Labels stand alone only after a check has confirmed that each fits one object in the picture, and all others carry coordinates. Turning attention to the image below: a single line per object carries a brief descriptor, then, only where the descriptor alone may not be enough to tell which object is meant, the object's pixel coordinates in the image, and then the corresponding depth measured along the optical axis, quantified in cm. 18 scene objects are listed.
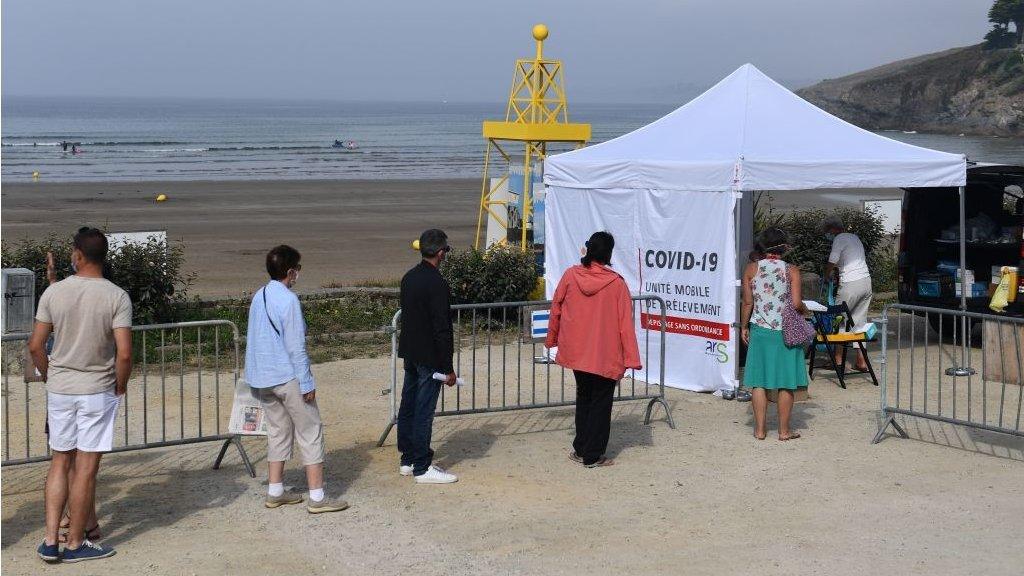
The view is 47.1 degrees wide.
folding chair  1061
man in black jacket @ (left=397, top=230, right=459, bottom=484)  736
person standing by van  1120
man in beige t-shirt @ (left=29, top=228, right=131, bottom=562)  602
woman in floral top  858
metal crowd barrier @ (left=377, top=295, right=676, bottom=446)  913
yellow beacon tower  1553
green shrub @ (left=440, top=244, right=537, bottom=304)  1357
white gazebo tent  1013
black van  1260
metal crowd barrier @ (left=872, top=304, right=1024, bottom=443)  819
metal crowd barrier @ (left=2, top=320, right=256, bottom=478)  793
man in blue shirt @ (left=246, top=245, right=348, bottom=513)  677
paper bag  720
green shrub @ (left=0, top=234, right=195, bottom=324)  1242
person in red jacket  785
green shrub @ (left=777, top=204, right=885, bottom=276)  1581
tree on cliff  12925
